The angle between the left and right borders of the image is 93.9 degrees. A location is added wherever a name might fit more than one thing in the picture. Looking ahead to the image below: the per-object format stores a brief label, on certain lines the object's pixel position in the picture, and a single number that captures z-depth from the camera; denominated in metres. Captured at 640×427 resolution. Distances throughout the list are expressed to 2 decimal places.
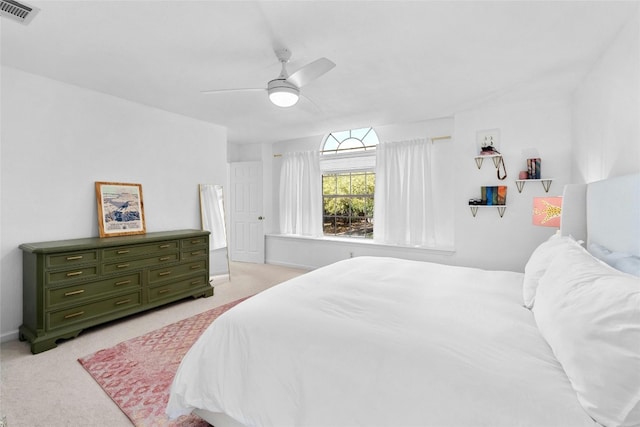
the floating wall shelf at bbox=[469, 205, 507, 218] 3.85
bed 0.94
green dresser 2.60
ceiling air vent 1.84
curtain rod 4.32
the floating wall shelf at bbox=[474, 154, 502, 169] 3.82
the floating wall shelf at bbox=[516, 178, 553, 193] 3.56
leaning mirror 4.54
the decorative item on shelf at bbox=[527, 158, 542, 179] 3.60
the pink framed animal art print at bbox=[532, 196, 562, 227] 2.81
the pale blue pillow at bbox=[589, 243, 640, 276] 1.45
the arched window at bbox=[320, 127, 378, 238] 5.15
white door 6.02
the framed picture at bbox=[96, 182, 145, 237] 3.37
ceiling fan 2.18
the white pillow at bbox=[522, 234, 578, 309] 1.73
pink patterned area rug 1.79
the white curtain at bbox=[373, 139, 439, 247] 4.48
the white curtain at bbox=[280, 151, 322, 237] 5.51
